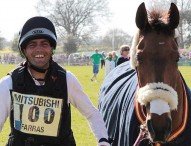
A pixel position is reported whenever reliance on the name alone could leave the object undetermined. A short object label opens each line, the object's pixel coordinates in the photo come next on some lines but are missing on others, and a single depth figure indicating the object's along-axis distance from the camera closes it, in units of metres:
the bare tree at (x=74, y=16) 58.62
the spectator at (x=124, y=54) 9.93
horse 3.21
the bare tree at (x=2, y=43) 72.35
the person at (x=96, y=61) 21.09
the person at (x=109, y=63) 17.47
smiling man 3.04
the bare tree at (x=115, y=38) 66.00
